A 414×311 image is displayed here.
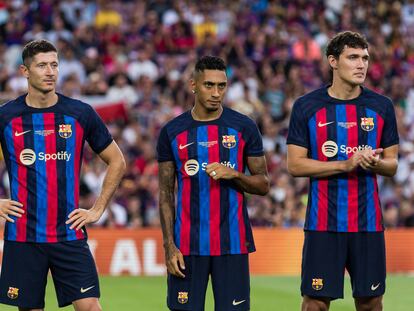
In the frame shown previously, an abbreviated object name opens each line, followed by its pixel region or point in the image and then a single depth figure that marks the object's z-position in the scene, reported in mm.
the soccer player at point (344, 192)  16328
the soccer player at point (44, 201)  15867
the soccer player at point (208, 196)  15969
